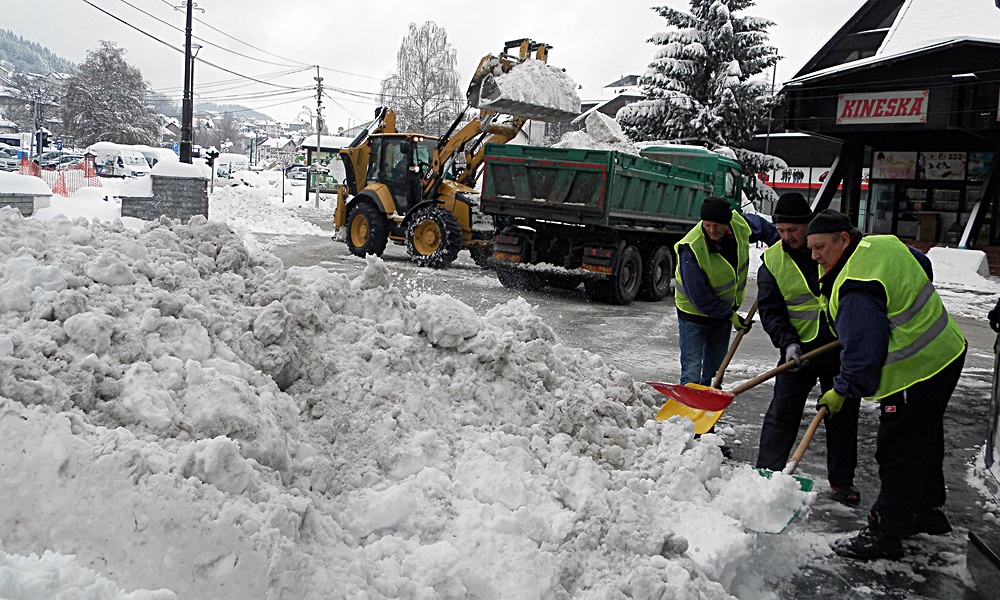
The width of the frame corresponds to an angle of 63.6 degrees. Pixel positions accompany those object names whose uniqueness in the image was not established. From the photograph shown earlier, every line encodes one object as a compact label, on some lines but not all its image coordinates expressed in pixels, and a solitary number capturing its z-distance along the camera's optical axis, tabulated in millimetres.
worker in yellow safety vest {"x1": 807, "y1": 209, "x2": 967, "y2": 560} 3605
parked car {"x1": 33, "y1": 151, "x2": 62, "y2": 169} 42938
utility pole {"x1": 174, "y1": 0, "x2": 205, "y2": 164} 21016
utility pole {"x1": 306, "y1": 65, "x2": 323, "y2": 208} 36794
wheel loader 13961
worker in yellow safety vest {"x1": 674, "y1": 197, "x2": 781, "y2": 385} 5105
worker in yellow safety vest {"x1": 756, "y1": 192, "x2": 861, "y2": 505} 4547
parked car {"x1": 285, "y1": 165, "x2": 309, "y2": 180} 64500
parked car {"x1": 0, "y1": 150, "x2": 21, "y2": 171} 36406
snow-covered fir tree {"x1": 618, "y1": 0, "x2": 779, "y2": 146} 24734
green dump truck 11398
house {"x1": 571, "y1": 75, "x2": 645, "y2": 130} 48594
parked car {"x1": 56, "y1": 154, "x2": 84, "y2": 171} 41375
